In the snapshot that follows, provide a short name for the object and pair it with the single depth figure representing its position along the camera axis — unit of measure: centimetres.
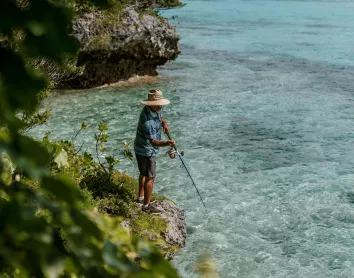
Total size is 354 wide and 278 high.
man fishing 977
